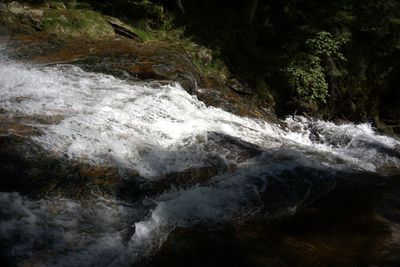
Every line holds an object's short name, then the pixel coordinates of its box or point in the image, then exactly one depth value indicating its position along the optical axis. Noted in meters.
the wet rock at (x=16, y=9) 9.45
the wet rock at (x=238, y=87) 10.46
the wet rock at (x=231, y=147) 6.32
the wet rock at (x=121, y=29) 10.22
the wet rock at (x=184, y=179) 5.16
